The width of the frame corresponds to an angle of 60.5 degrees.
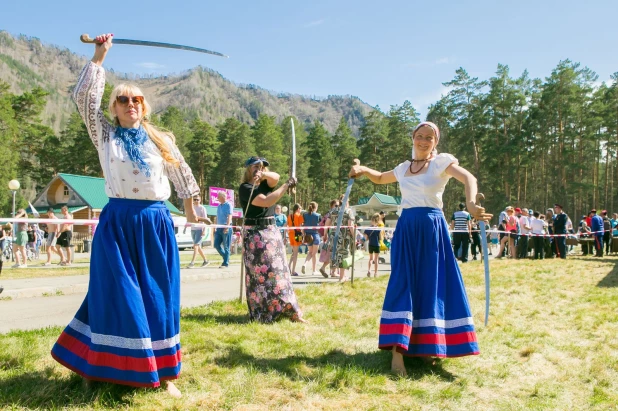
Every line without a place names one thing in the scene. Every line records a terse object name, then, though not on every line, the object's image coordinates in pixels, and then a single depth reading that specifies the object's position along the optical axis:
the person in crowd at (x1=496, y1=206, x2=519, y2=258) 18.11
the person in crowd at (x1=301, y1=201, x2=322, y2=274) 13.34
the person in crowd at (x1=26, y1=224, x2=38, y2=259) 21.26
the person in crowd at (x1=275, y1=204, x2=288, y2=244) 14.30
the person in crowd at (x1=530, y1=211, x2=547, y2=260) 18.03
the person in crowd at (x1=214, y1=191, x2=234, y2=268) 13.68
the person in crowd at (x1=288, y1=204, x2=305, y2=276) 12.79
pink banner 37.02
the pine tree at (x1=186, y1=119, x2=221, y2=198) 66.73
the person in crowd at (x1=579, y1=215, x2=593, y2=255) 20.75
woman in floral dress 5.77
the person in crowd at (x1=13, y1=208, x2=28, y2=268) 15.29
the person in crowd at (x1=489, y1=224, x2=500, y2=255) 28.07
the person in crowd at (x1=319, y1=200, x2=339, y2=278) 12.15
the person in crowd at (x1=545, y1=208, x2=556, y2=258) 18.44
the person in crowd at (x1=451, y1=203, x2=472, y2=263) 15.55
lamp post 21.77
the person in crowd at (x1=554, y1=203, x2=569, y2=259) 18.25
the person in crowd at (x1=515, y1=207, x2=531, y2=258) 18.39
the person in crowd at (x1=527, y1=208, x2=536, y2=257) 18.69
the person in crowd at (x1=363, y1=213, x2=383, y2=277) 12.55
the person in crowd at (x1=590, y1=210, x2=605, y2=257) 19.55
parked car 30.63
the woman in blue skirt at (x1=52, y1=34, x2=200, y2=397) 3.24
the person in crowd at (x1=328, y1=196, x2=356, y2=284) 10.52
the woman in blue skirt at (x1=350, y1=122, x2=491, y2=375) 4.17
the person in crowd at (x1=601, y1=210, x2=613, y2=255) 20.74
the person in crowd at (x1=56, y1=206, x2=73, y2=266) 15.35
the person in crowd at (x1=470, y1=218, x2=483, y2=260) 18.16
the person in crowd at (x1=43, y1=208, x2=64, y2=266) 15.71
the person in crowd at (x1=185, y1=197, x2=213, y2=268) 14.02
